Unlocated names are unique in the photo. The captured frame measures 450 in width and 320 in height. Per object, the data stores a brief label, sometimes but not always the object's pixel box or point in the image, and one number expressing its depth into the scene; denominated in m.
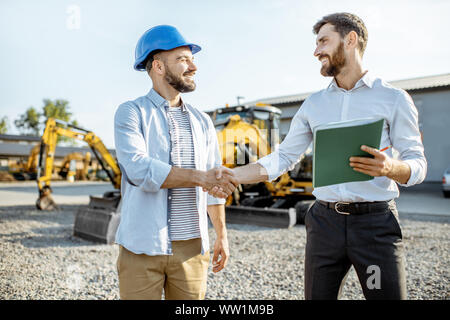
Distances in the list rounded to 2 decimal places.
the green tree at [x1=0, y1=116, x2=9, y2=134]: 44.92
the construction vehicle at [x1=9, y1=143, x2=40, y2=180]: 22.72
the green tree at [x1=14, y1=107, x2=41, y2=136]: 47.44
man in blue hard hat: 1.60
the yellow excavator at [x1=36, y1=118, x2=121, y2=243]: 9.96
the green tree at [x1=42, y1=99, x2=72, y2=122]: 43.91
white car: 13.55
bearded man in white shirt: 1.69
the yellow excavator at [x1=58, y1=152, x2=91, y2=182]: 18.69
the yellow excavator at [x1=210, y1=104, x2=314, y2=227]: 7.50
